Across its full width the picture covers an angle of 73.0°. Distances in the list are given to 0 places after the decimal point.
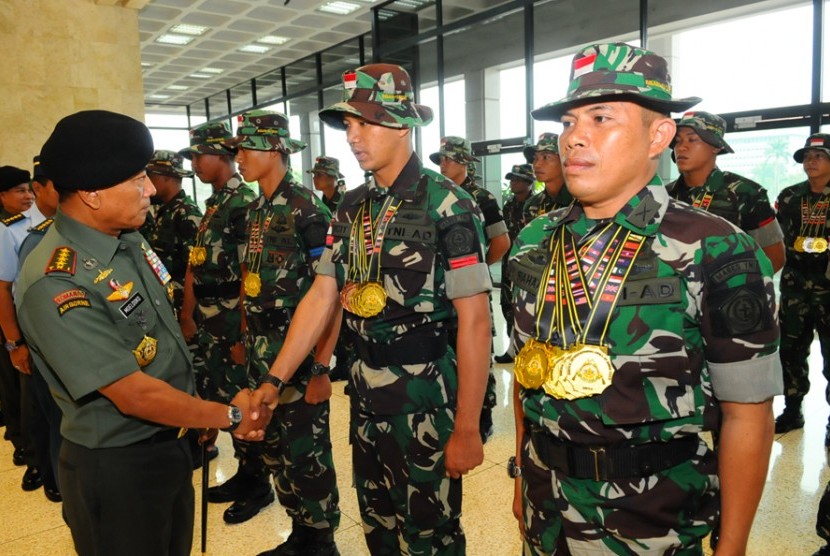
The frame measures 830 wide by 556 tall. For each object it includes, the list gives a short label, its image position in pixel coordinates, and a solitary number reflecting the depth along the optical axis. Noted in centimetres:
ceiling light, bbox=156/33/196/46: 962
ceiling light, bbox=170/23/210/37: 913
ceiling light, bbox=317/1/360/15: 835
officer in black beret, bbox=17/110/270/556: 131
